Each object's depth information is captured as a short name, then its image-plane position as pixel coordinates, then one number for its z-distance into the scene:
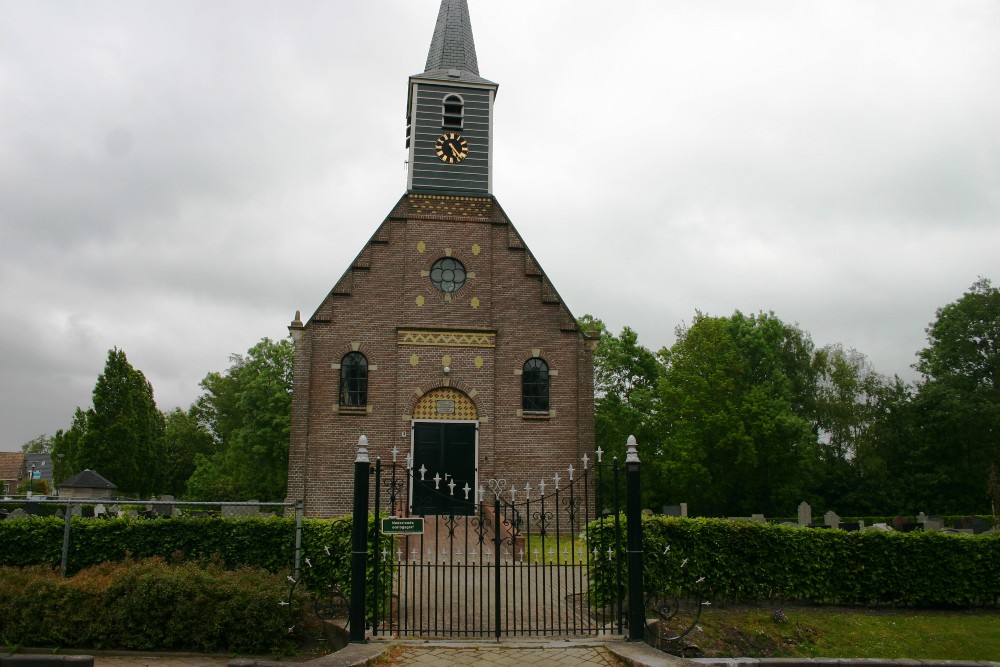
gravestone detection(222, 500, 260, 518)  15.06
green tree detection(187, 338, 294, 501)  36.88
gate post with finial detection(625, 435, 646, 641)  8.48
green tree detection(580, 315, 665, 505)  35.75
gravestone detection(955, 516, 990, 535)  23.32
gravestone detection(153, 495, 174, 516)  18.61
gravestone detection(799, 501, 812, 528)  23.22
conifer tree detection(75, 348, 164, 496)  40.50
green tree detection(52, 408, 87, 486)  45.17
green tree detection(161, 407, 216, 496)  66.50
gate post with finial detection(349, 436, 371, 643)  8.30
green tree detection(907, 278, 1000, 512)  34.66
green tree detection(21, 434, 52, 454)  116.50
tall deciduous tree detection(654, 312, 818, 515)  30.67
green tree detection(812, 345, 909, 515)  35.66
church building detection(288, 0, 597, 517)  21.61
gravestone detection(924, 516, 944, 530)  23.32
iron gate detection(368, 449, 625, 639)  8.91
